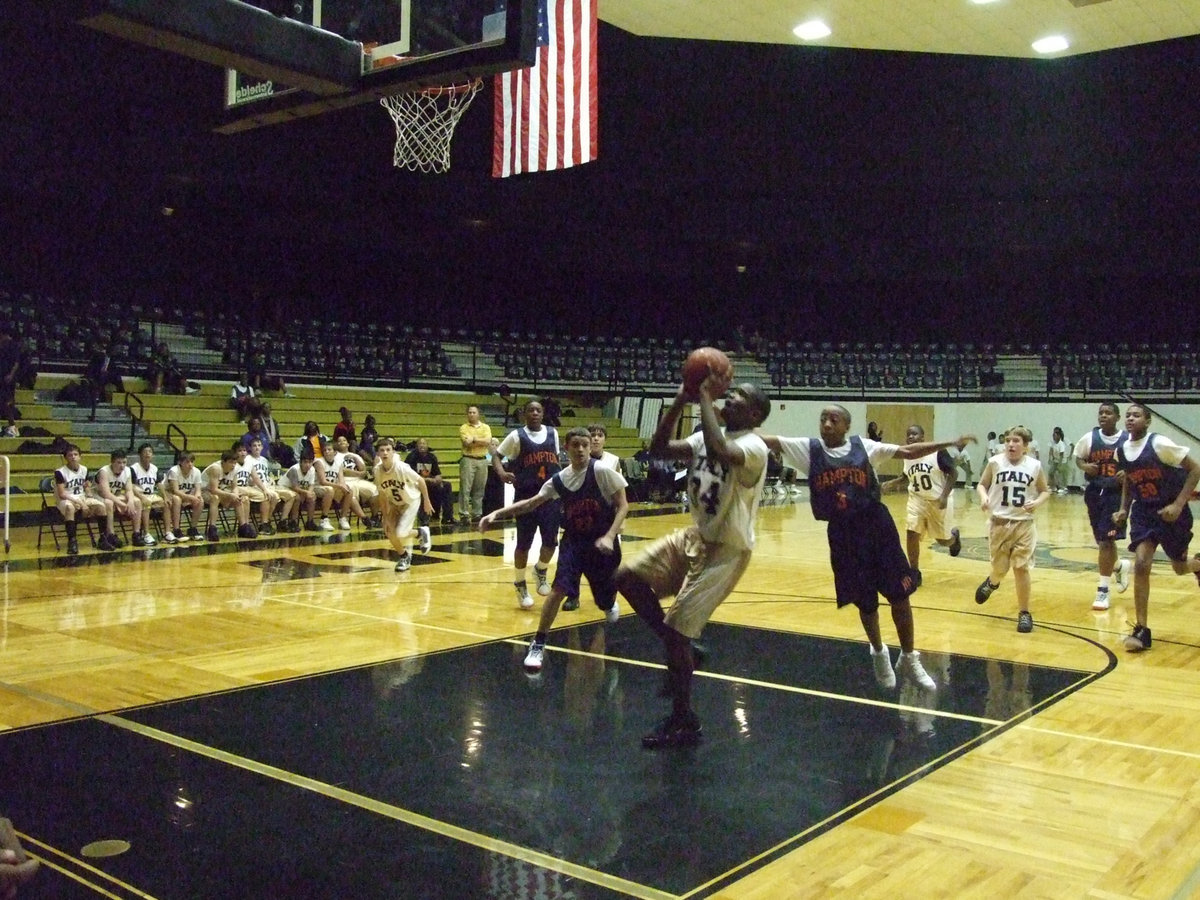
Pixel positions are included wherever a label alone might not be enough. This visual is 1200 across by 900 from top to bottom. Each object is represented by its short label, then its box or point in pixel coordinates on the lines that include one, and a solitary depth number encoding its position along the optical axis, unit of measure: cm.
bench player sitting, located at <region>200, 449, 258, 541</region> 1364
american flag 1276
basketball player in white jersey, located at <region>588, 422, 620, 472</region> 728
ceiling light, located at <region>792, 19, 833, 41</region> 1884
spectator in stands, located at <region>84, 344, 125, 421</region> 1605
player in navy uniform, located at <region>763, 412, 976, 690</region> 582
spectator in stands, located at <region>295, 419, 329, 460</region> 1520
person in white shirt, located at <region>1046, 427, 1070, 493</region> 2502
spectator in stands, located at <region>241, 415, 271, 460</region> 1469
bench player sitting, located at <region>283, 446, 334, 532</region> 1463
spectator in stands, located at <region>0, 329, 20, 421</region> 1437
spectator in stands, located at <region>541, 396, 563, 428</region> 1733
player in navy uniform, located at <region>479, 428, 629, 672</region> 672
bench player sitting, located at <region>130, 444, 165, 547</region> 1288
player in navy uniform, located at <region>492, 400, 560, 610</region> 870
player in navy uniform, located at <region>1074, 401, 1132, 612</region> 865
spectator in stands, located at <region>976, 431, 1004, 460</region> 2553
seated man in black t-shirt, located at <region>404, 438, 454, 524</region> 1554
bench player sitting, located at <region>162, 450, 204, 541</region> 1325
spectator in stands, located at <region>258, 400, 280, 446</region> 1579
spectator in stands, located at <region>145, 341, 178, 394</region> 1711
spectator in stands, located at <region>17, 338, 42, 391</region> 1541
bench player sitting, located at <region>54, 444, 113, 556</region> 1204
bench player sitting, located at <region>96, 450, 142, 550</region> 1265
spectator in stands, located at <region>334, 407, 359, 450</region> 1619
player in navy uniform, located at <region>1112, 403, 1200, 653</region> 714
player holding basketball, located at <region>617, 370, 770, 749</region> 496
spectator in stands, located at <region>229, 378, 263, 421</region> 1662
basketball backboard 483
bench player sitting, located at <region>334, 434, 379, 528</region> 1499
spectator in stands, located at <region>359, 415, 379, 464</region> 1608
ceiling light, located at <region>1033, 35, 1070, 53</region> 1952
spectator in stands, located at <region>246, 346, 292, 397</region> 1859
